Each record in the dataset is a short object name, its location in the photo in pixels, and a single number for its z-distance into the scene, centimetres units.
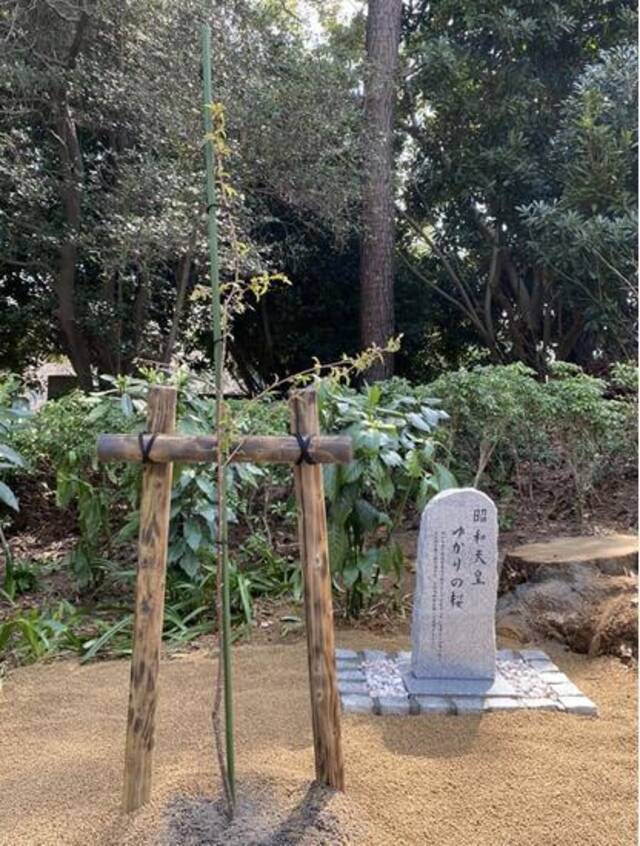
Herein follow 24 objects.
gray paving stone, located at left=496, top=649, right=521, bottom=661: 320
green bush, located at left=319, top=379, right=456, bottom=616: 332
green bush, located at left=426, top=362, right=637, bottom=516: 480
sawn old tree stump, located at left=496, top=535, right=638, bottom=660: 329
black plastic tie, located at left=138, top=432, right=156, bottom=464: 177
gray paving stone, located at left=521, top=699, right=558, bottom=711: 269
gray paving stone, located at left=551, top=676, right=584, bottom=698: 281
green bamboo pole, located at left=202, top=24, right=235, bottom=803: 173
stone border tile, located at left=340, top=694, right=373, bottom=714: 267
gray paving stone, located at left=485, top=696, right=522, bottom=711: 269
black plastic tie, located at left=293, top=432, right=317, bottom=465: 186
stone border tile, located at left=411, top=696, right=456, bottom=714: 269
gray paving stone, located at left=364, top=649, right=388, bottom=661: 315
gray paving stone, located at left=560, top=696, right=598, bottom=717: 268
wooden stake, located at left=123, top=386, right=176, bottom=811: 184
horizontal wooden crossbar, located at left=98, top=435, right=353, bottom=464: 178
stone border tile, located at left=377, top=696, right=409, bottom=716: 267
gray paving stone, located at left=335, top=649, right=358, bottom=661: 315
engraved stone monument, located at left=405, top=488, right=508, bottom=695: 296
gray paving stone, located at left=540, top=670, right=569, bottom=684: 293
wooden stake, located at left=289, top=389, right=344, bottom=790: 191
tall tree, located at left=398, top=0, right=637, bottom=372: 708
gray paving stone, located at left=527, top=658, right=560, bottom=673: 306
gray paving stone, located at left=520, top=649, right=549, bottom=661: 318
